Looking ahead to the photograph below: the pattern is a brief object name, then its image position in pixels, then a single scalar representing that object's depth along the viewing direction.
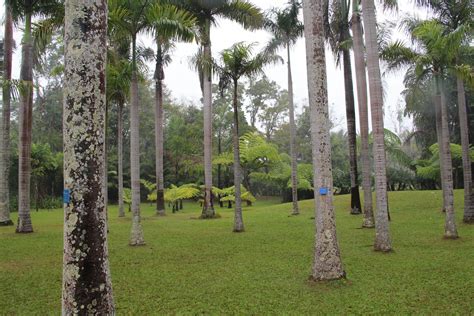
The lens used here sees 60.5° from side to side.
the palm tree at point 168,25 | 10.34
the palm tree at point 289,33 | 18.20
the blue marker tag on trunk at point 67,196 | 3.07
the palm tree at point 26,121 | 12.92
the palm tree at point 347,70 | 15.71
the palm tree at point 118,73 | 12.79
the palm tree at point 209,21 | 17.56
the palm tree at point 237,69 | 12.99
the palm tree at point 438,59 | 10.21
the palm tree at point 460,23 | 12.23
